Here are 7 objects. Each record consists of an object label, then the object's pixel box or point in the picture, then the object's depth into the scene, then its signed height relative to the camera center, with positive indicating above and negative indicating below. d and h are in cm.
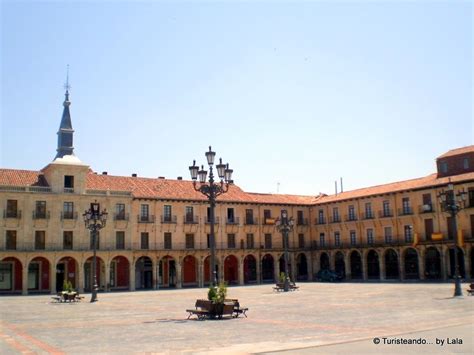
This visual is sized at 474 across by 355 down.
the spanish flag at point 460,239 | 4234 +54
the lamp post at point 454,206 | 2532 +198
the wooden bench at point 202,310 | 1828 -181
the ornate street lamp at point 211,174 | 1995 +307
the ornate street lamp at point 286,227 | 3622 +178
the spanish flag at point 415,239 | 4641 +71
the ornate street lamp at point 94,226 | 2987 +201
